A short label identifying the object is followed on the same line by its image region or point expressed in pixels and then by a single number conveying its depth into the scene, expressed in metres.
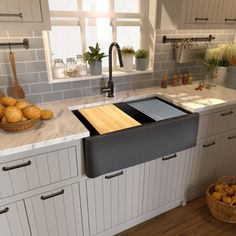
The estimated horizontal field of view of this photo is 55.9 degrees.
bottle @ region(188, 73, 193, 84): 2.28
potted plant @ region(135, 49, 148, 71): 2.05
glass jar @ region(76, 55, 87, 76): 1.88
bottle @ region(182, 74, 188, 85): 2.27
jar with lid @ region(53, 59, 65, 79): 1.79
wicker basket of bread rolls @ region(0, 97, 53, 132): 1.22
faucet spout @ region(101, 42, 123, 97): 1.80
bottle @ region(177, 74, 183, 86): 2.23
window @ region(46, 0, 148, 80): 1.76
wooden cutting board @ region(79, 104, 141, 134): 1.46
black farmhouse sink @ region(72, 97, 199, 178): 1.29
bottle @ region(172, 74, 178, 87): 2.19
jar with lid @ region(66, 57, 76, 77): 1.86
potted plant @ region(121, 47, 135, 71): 2.01
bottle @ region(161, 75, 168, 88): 2.14
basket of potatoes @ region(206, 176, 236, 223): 1.78
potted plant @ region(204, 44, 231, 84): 2.12
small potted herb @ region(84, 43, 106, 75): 1.82
